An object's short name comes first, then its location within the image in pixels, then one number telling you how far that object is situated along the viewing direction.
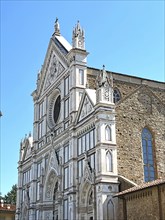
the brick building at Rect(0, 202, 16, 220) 52.69
